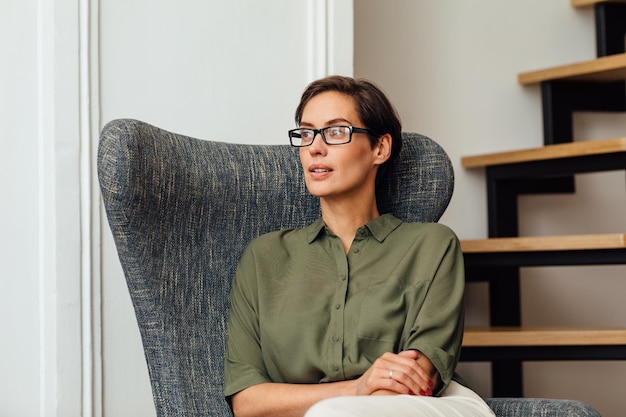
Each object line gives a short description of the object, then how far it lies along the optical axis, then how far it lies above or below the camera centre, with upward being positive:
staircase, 3.33 +0.08
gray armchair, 2.41 +0.07
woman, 2.40 -0.07
